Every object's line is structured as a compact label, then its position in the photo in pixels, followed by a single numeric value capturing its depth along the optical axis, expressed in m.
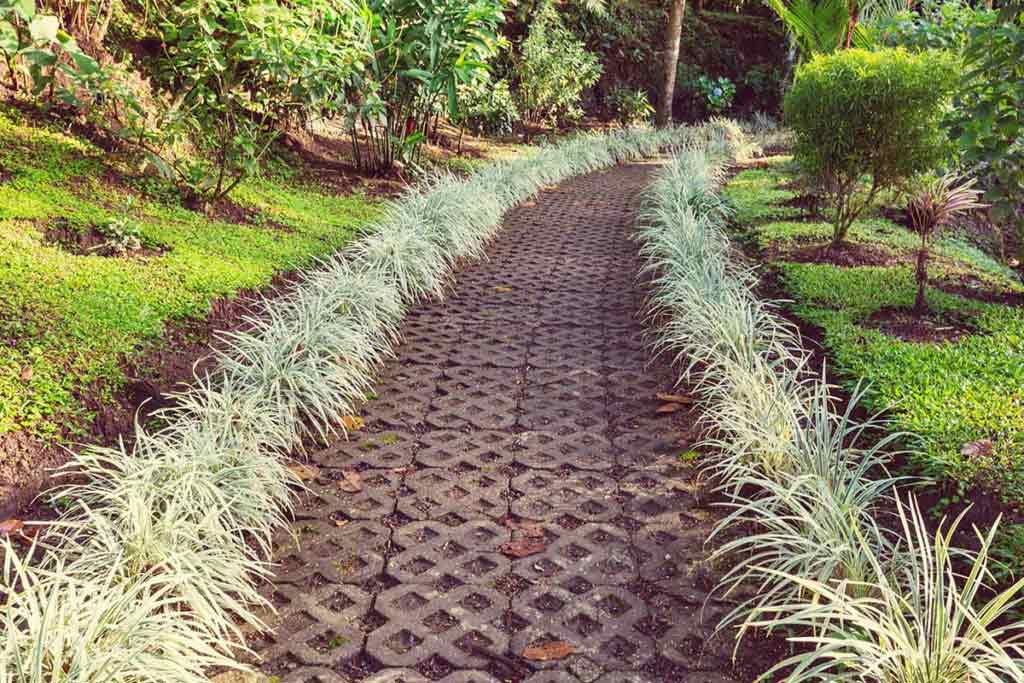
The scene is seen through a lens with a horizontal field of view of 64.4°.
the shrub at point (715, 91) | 18.20
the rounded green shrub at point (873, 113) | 5.35
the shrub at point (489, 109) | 10.50
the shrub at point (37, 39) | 3.31
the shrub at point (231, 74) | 5.56
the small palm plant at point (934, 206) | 4.72
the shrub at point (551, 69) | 13.12
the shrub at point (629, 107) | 16.70
